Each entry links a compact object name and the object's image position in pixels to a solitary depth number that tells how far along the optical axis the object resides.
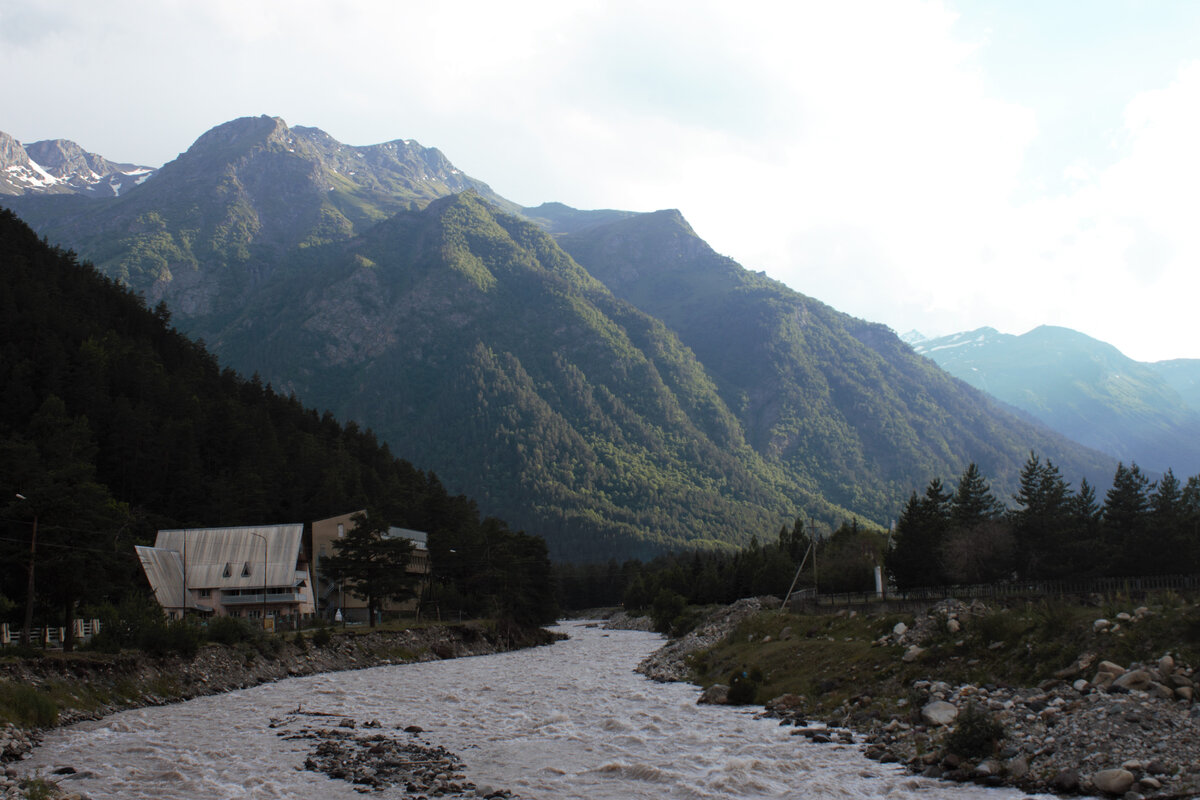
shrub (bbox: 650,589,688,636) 130.25
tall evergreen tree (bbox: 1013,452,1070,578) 79.88
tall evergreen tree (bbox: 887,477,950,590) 92.50
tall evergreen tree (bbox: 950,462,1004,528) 100.00
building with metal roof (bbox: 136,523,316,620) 85.38
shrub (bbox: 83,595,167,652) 52.15
